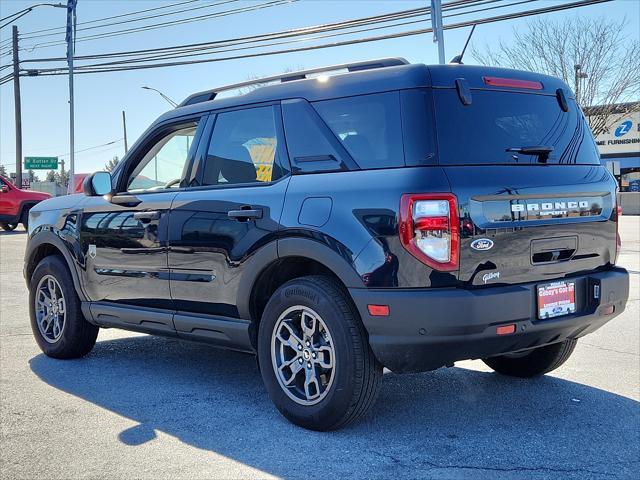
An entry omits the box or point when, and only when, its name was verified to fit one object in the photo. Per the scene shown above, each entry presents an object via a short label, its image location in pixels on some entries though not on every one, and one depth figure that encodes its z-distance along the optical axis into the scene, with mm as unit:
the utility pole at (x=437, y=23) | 16484
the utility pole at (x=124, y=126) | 67750
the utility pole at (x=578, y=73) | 33444
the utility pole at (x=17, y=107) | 36844
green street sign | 76812
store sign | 43719
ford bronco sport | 3549
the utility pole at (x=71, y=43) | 27594
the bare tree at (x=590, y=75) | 33188
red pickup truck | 23719
